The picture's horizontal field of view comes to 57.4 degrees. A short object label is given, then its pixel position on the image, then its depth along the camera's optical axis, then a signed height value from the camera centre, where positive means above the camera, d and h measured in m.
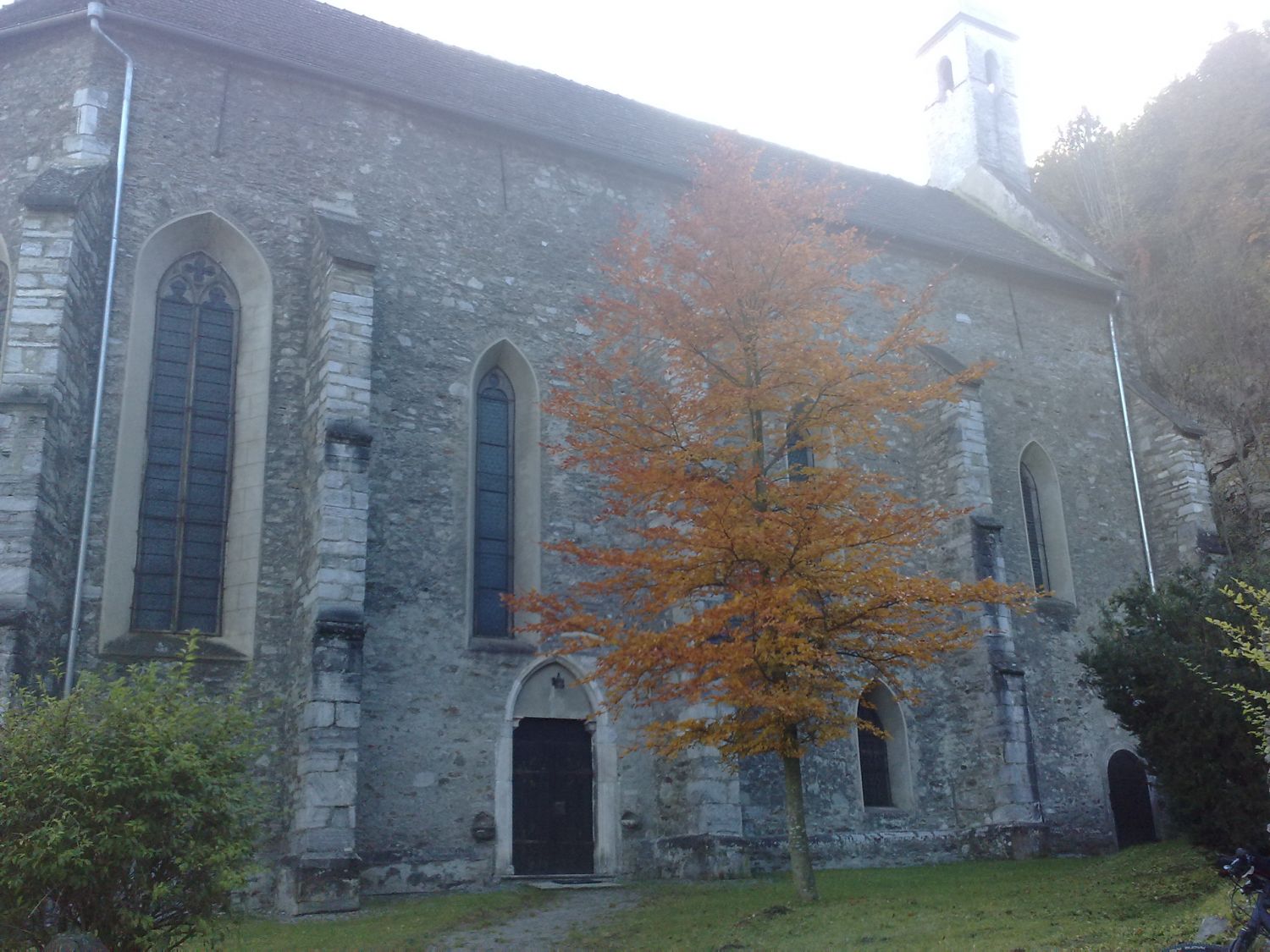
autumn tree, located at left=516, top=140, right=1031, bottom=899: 11.29 +3.09
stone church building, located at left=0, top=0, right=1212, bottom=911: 13.14 +4.23
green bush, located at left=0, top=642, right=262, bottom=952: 7.85 -0.05
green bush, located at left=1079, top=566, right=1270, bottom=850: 11.88 +0.80
